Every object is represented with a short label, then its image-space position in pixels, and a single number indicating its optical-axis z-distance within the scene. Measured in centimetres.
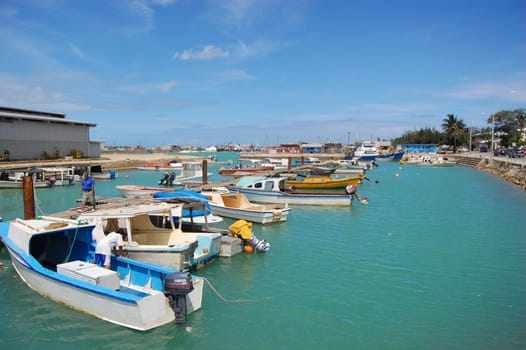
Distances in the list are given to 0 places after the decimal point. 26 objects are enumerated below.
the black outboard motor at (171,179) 4132
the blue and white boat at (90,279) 898
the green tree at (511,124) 8819
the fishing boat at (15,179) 3638
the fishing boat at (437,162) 8206
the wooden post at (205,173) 3541
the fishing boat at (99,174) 4969
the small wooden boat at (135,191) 2975
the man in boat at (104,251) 1112
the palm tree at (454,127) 10931
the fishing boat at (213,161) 8528
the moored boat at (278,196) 2803
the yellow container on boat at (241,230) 1594
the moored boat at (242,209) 2152
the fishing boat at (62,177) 3903
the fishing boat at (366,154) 9069
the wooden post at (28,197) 1733
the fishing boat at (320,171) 4734
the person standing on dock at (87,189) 1697
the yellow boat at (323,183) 3722
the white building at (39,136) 4666
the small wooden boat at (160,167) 6488
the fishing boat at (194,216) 1538
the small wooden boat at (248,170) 5269
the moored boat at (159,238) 1252
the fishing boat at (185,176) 4134
